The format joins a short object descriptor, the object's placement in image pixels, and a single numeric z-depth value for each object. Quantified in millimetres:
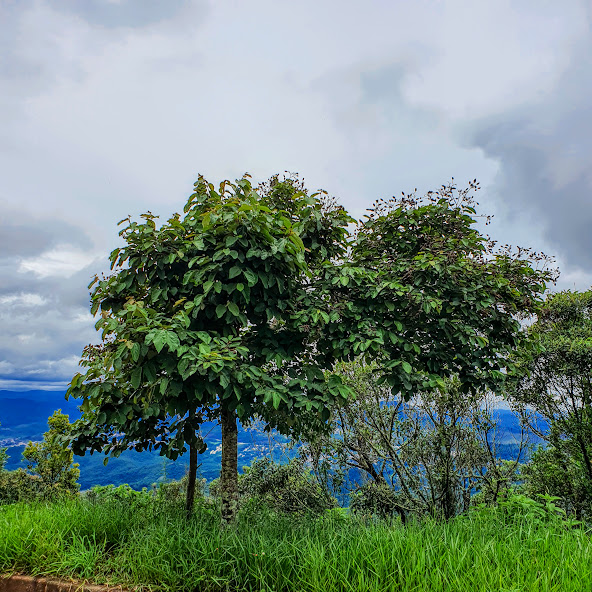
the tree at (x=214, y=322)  2932
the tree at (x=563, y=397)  5762
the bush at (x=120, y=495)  4868
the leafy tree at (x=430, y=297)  3496
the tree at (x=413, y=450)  5363
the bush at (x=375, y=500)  5465
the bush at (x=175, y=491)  5638
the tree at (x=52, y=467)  7352
